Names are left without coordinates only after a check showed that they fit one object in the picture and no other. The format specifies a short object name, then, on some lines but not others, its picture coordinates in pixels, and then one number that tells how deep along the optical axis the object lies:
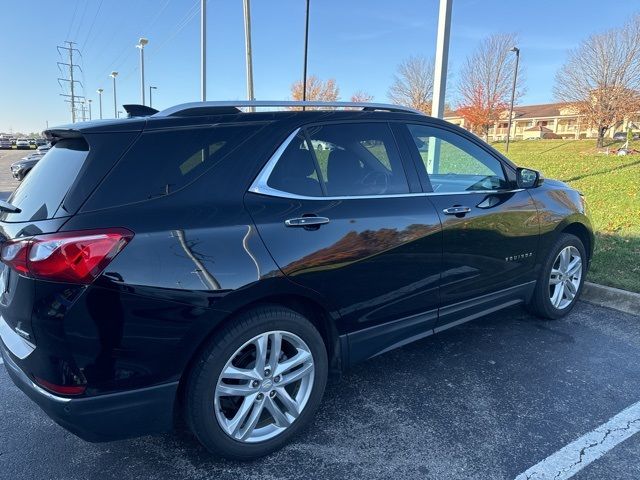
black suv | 1.98
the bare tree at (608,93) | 21.53
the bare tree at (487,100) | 34.25
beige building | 66.25
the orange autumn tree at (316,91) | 40.48
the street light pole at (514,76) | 30.00
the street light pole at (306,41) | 19.70
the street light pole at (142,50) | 28.09
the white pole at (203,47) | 17.25
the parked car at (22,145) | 51.06
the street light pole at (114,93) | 49.52
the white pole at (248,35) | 15.82
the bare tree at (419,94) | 37.53
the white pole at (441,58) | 6.46
